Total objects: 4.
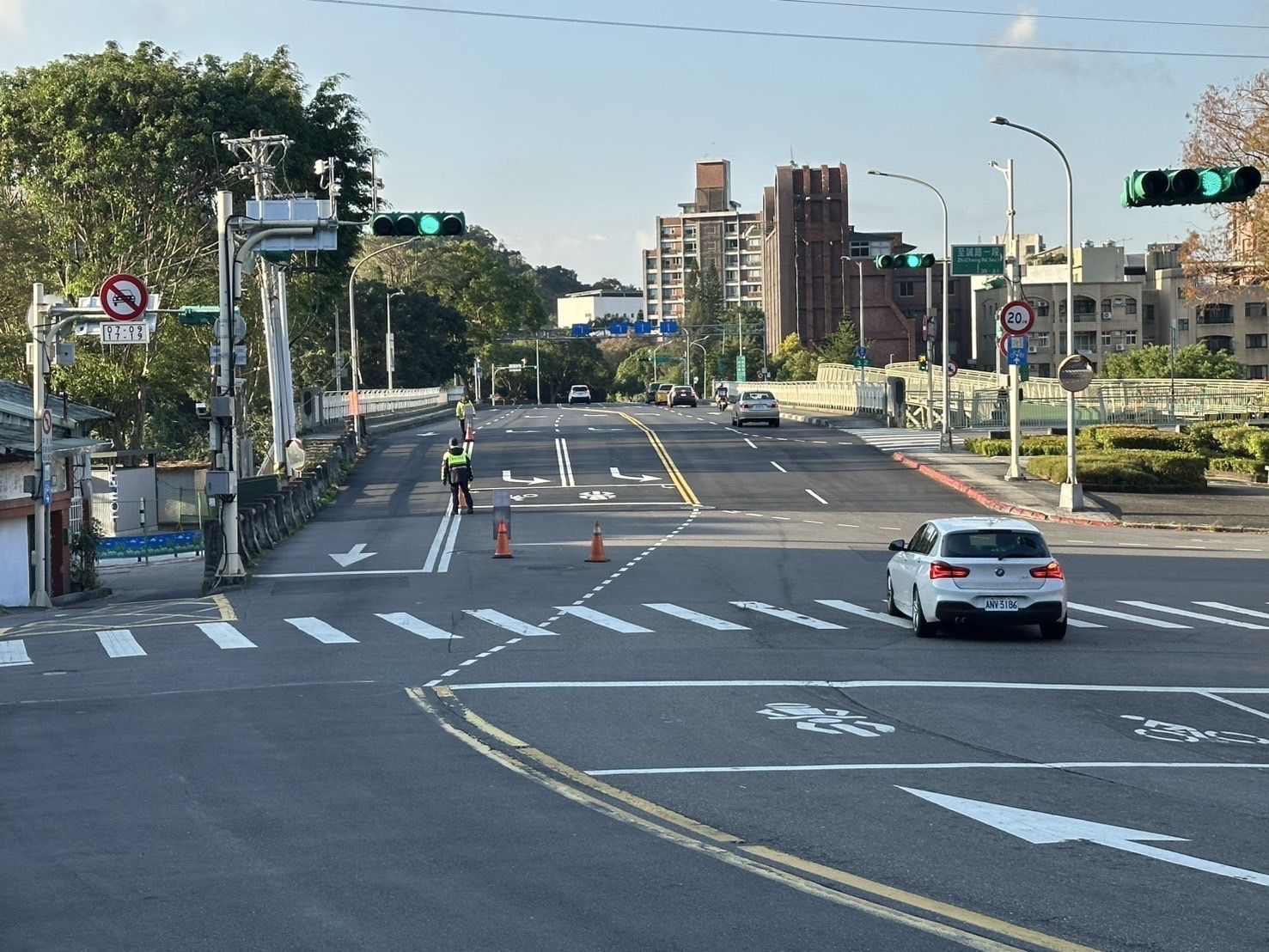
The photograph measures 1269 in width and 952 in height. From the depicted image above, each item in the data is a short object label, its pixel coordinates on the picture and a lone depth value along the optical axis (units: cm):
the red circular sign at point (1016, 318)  4453
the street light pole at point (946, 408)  5681
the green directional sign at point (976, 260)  4669
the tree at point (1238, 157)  6078
